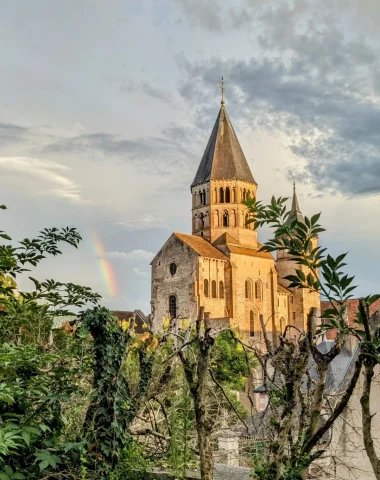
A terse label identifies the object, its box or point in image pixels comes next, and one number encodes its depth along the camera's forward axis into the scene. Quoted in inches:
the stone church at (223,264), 2171.5
